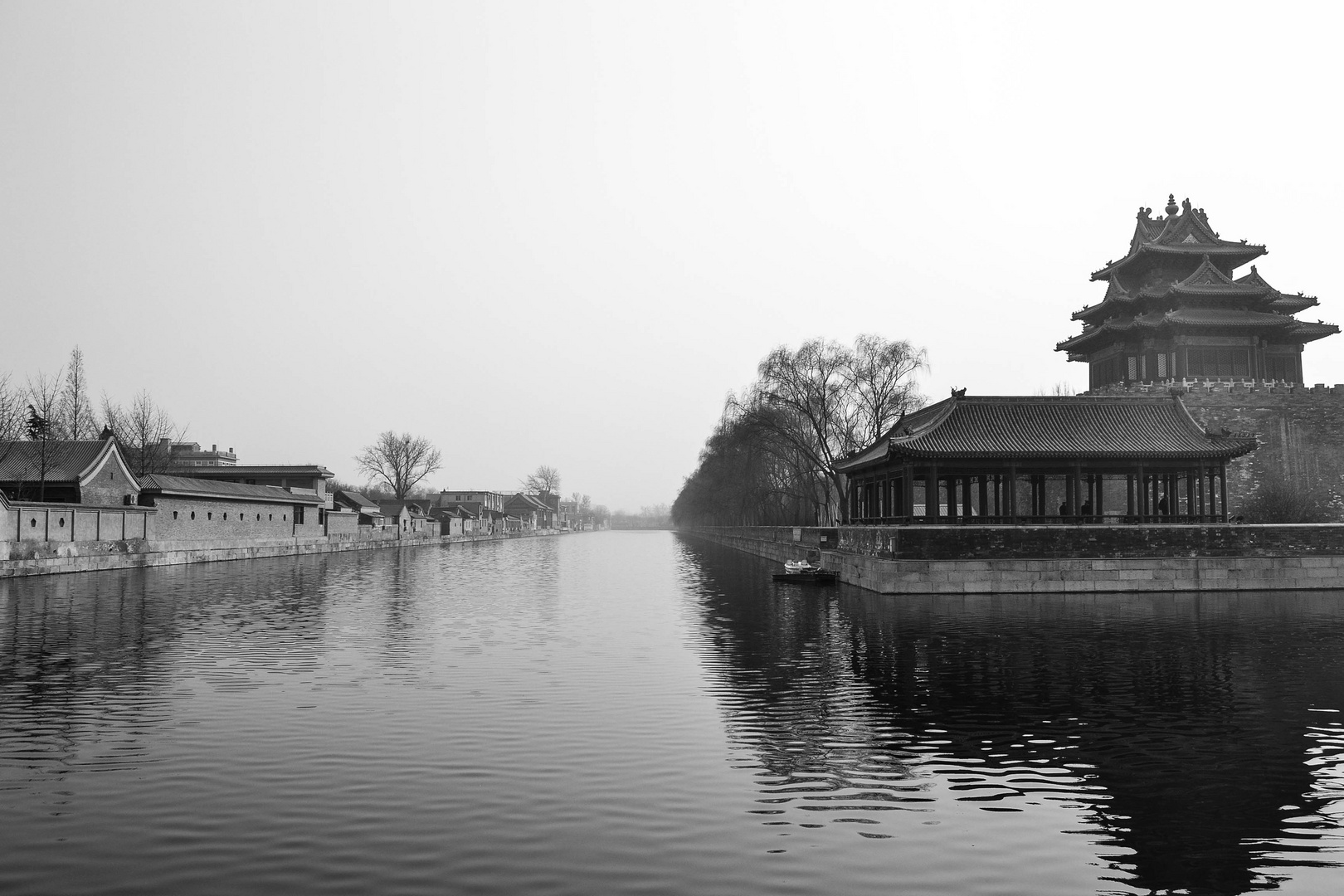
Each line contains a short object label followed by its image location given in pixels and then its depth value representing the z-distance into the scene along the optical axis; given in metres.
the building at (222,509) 46.72
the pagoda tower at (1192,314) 49.53
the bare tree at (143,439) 62.56
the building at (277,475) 72.49
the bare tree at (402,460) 106.19
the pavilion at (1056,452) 34.38
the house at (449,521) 103.74
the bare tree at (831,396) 54.50
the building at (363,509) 80.93
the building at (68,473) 41.97
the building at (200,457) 104.81
